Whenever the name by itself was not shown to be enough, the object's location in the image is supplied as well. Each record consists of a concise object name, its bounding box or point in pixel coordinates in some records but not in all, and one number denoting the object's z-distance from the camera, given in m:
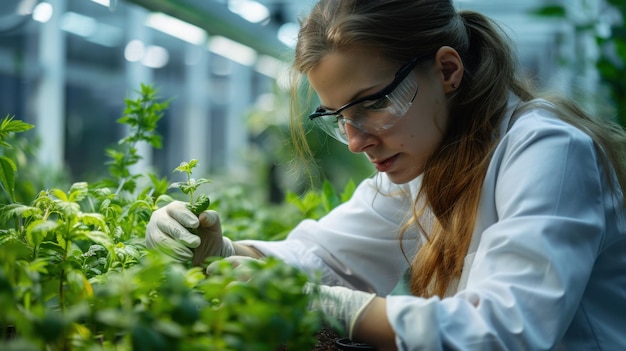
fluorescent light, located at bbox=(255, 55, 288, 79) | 8.24
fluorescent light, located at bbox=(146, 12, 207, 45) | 6.45
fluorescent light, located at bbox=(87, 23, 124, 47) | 6.21
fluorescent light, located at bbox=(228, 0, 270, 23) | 3.39
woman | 0.92
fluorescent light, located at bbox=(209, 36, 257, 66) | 7.80
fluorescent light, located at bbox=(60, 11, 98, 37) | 5.50
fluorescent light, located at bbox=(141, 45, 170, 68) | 7.04
